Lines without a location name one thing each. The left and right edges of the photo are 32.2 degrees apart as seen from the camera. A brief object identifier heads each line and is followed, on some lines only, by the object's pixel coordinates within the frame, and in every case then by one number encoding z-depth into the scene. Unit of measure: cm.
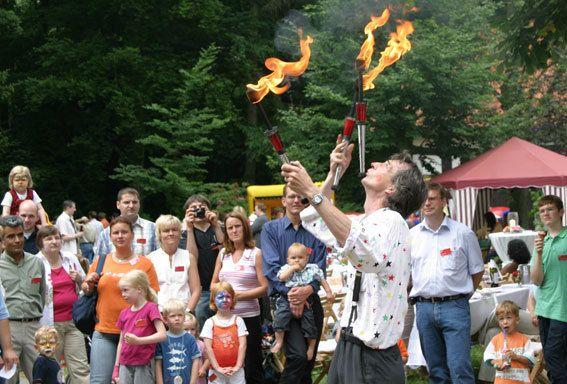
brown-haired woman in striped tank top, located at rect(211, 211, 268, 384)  872
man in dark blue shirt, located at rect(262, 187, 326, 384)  792
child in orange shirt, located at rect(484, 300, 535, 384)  909
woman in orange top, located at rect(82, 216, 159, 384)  795
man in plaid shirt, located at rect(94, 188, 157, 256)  884
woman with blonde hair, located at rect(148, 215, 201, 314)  873
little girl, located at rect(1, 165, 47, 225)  1016
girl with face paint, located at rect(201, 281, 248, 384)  844
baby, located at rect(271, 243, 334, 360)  794
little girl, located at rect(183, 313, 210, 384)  865
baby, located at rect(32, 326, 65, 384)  830
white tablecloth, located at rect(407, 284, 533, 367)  1034
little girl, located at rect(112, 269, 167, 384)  772
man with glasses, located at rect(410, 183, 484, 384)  806
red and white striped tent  1806
